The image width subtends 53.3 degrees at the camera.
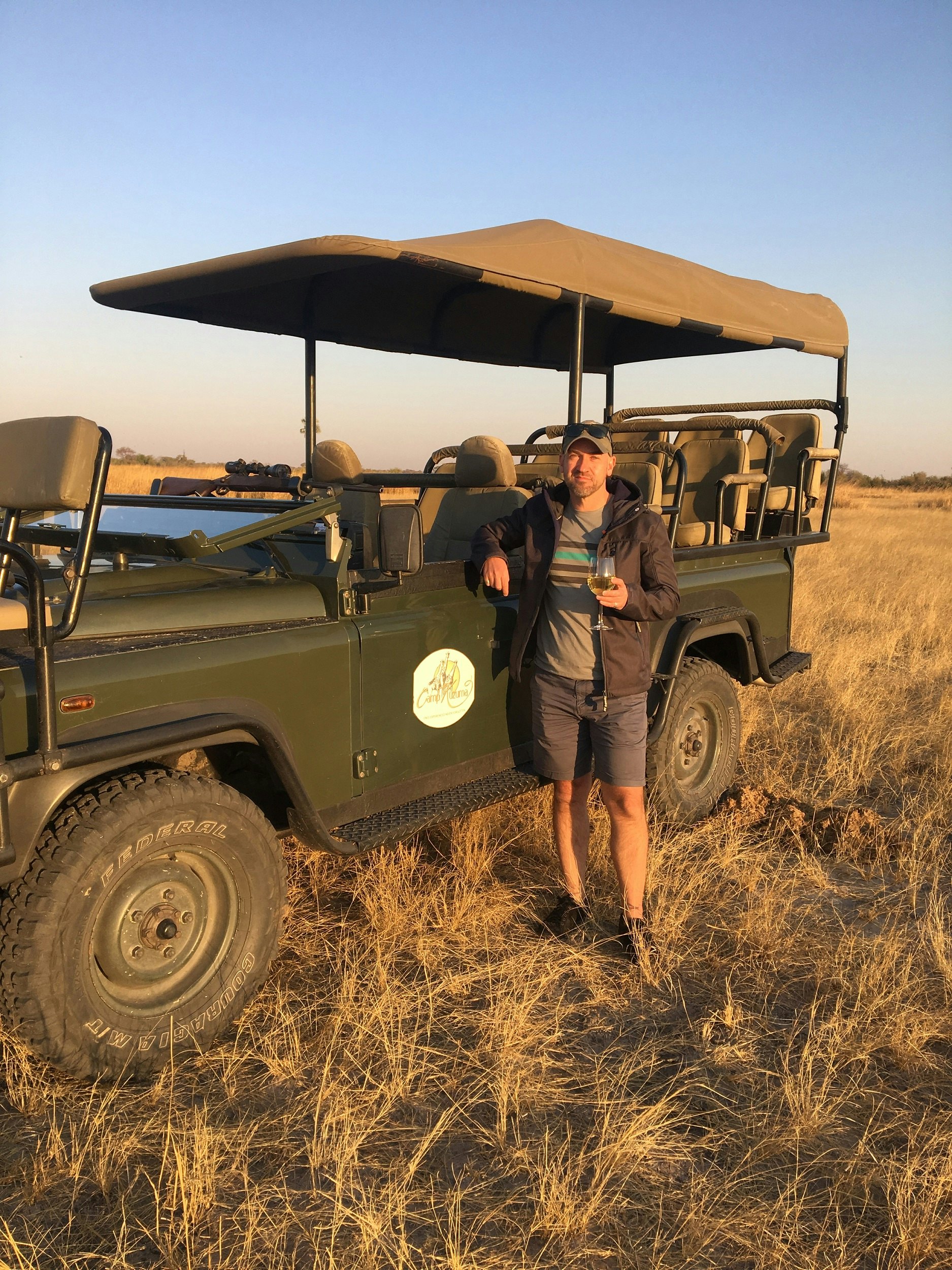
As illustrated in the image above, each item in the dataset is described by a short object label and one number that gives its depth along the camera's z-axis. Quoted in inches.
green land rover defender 96.7
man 140.9
